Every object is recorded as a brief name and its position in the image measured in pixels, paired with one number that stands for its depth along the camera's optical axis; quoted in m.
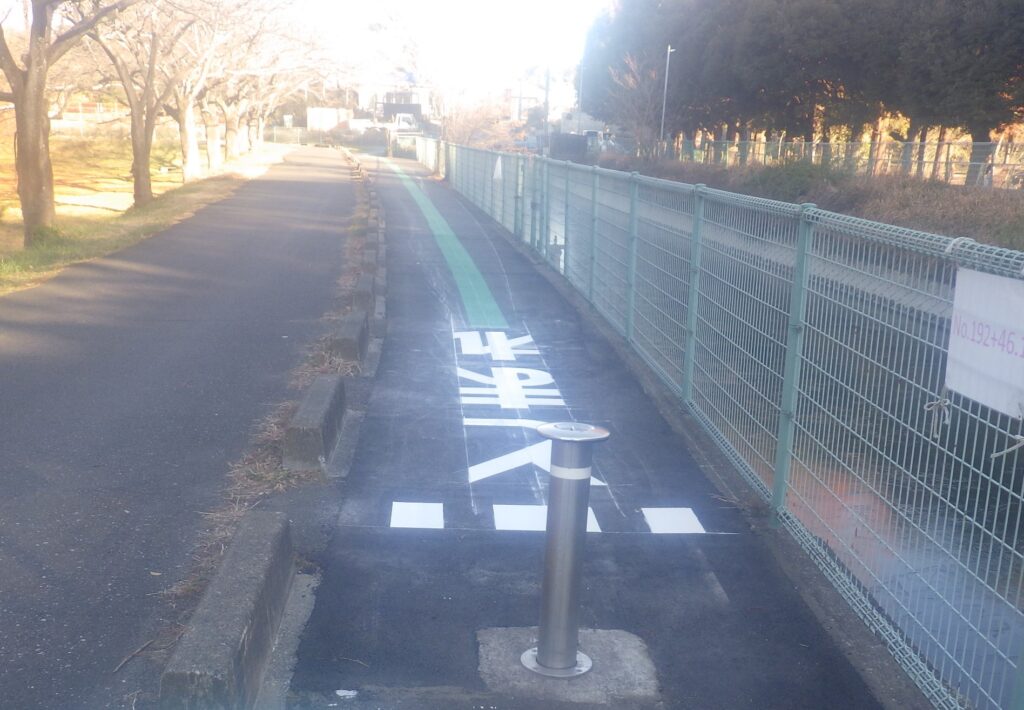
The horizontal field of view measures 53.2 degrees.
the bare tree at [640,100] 51.12
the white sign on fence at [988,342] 3.14
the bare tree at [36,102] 16.70
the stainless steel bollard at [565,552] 3.94
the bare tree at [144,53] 26.86
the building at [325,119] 110.06
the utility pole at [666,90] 46.99
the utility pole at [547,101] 51.87
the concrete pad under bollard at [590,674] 3.91
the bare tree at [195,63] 27.53
